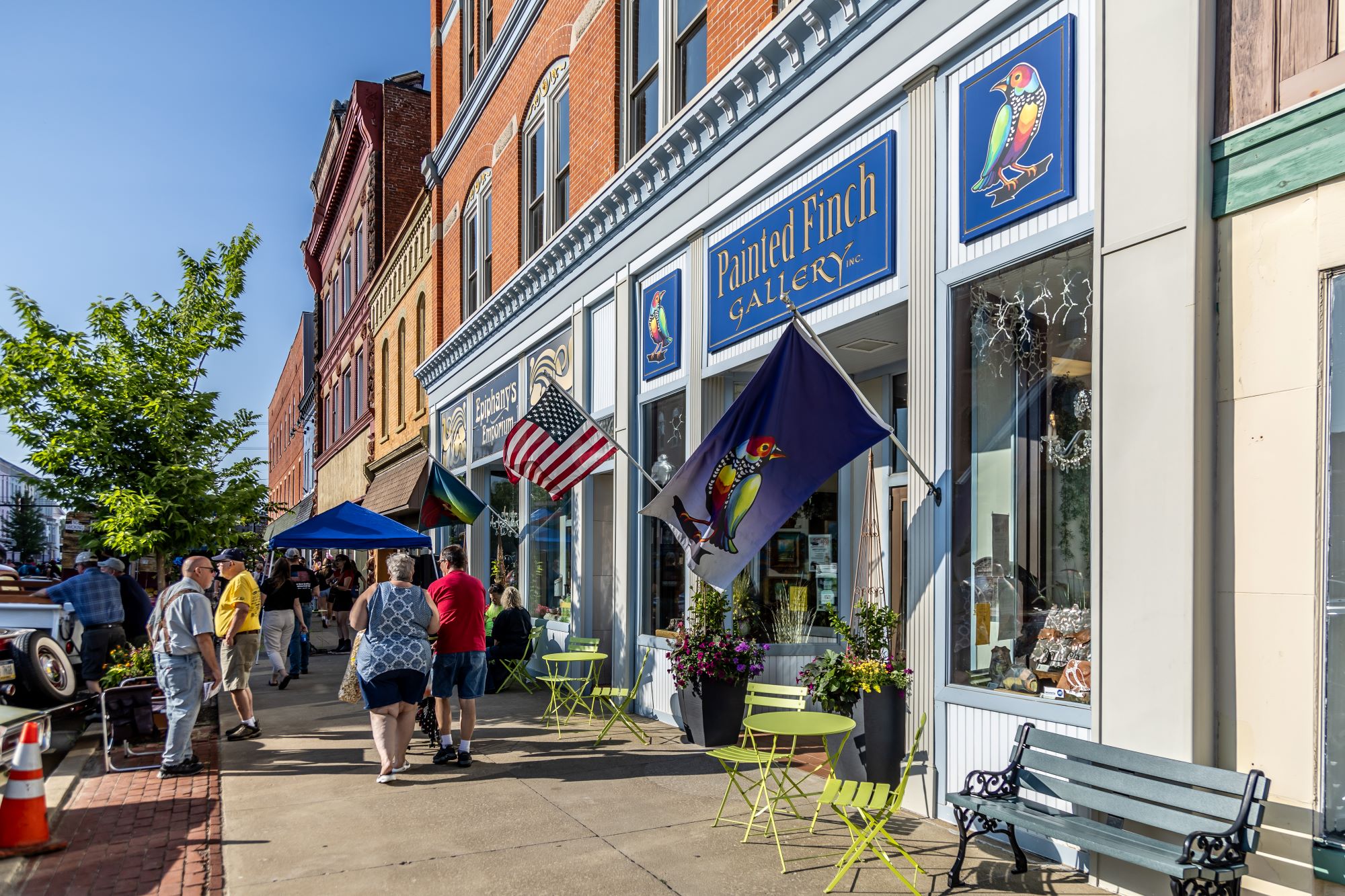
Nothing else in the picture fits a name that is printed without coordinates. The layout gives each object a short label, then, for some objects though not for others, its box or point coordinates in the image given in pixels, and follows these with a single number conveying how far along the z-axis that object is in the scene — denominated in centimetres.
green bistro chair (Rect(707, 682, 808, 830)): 636
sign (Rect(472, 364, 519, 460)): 1602
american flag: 1114
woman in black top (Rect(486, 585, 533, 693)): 1242
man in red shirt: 859
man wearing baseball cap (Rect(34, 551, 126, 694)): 1138
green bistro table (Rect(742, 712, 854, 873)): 612
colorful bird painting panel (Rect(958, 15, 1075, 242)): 580
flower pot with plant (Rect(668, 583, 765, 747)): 898
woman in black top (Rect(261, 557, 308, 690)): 1372
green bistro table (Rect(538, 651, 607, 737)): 992
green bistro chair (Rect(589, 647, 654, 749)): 945
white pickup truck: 1003
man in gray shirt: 838
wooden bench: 428
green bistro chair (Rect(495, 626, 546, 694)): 1255
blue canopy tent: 1098
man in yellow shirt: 1024
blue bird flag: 656
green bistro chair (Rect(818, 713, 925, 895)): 529
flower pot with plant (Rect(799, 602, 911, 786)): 679
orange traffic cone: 621
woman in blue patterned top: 782
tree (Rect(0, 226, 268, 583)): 1317
